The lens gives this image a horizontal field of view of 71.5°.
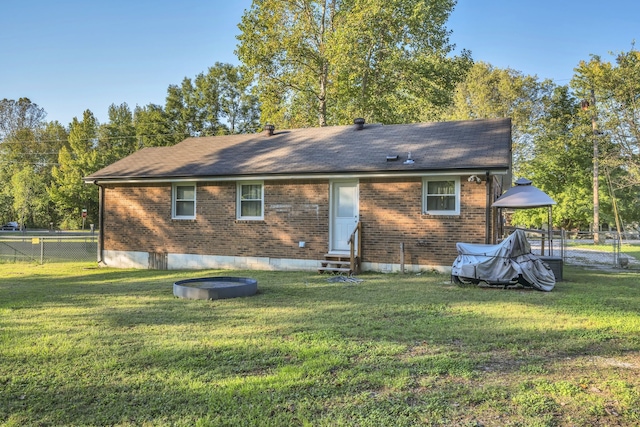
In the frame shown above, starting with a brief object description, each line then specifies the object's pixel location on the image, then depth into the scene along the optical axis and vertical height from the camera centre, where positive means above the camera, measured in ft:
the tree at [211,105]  145.28 +38.30
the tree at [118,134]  149.69 +29.36
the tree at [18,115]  169.68 +40.35
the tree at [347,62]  71.46 +27.29
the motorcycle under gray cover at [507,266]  29.04 -2.88
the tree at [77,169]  136.05 +15.89
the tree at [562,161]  108.68 +15.93
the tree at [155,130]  143.64 +29.42
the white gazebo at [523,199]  34.01 +1.89
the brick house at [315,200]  35.83 +1.97
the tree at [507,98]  111.96 +32.10
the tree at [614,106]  85.71 +23.73
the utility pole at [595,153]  91.71 +14.85
